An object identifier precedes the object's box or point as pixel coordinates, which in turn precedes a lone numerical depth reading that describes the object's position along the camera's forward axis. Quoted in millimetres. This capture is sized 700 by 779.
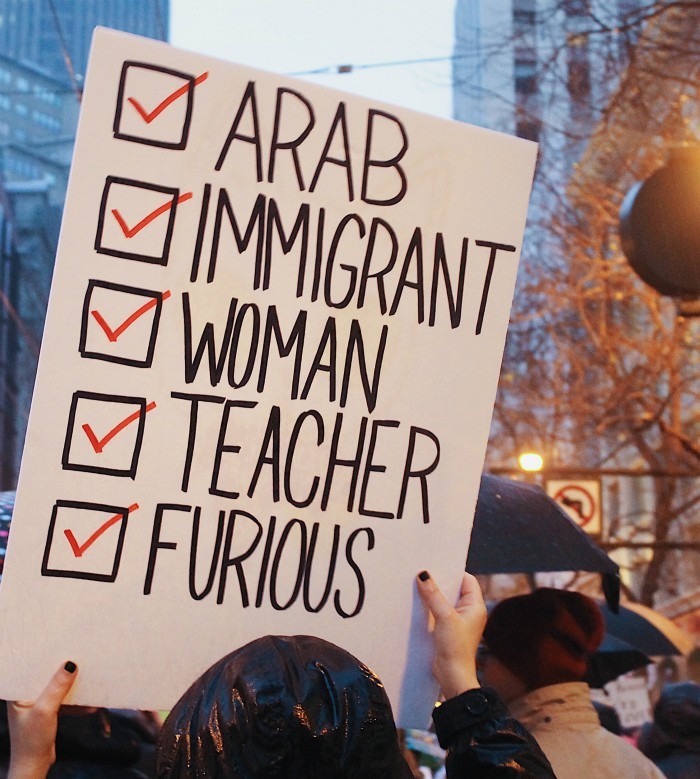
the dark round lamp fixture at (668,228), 4133
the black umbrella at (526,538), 2217
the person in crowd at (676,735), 3379
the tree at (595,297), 10758
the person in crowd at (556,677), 2123
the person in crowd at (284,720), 927
